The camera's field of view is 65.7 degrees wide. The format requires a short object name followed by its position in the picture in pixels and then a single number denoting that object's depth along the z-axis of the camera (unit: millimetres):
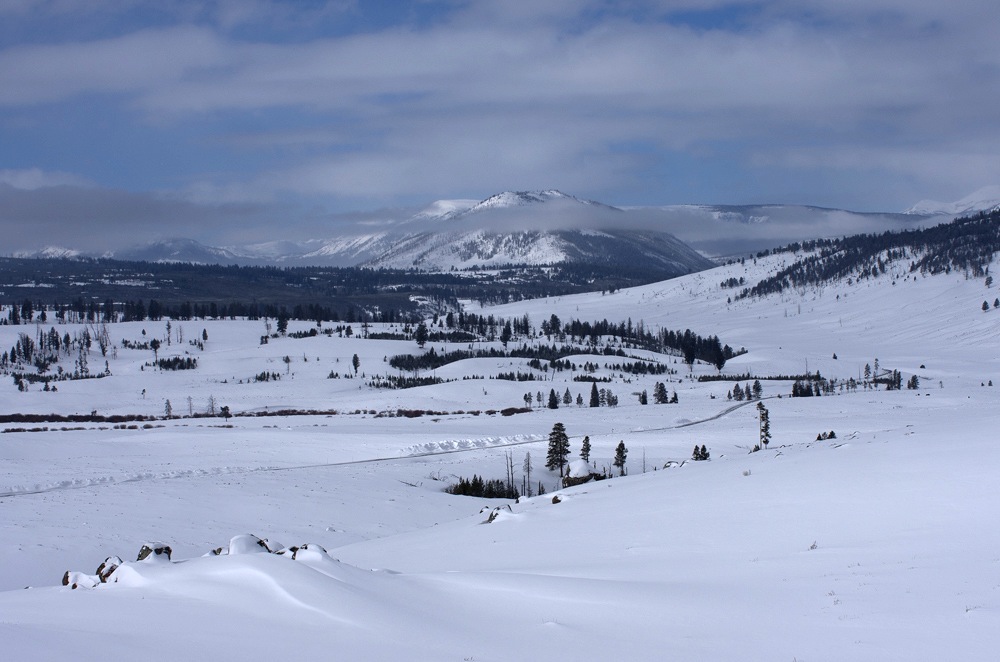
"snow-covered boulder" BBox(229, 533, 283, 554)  21367
